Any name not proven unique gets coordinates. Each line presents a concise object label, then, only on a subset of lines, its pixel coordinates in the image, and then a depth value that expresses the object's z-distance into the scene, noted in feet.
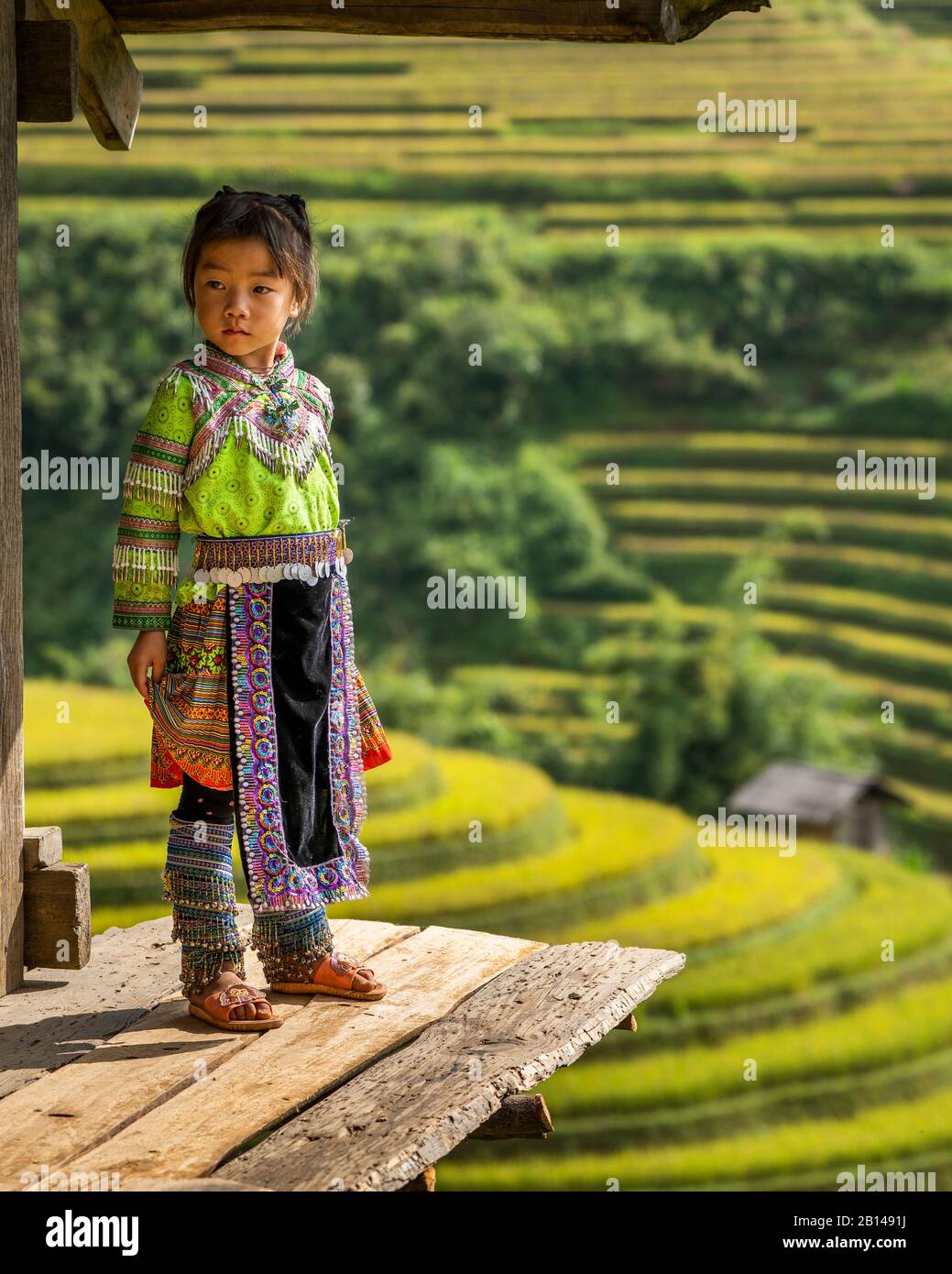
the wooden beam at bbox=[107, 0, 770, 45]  9.54
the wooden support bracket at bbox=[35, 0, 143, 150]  10.02
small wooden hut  43.14
